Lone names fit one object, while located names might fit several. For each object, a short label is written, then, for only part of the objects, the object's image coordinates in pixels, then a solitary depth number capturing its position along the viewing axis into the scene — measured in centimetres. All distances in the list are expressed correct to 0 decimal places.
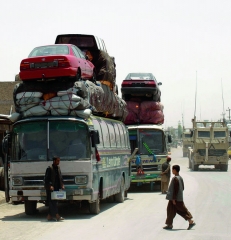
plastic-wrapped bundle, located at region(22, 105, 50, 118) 1689
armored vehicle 4806
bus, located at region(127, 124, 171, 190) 2720
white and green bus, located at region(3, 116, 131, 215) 1655
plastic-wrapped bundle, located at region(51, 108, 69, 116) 1686
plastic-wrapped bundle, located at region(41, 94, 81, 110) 1661
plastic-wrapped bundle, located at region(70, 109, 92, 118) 1677
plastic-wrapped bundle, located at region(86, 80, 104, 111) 1786
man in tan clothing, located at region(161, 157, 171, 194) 2590
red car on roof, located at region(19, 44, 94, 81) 1694
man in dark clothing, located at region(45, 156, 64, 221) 1589
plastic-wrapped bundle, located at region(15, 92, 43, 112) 1688
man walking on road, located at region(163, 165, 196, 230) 1393
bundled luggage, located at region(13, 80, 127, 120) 1672
